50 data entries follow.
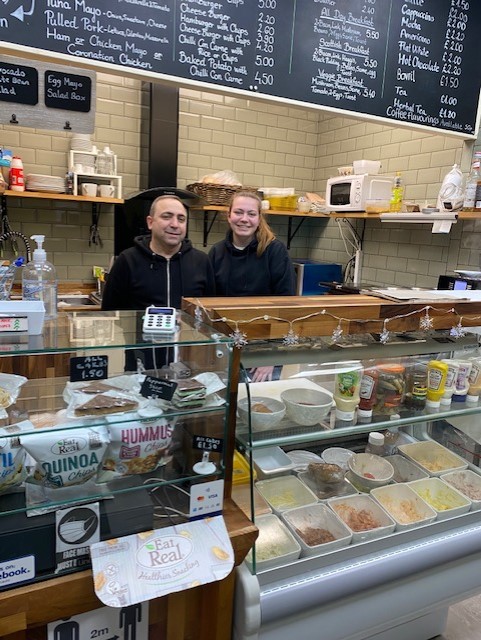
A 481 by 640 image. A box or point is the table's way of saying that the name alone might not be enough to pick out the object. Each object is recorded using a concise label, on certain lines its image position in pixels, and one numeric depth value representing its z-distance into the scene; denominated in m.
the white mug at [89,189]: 3.94
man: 2.39
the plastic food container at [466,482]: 1.74
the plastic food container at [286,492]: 1.60
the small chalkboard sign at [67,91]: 2.14
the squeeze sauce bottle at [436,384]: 1.64
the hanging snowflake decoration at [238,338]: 1.20
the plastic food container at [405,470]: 1.82
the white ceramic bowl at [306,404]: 1.44
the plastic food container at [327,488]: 1.67
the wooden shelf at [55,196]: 3.72
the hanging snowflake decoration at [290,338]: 1.36
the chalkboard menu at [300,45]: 2.25
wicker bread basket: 4.33
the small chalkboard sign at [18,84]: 2.06
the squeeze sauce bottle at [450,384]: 1.67
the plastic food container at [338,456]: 1.79
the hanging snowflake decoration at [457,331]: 1.61
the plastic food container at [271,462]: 1.64
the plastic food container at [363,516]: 1.47
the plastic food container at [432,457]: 1.87
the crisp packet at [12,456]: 1.04
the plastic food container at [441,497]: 1.62
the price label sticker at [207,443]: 1.22
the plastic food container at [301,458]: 1.74
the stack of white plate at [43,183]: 3.84
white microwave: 3.93
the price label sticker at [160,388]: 1.15
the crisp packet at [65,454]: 1.05
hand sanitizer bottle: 1.27
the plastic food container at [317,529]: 1.39
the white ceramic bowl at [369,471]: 1.71
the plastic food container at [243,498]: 1.30
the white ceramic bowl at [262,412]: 1.34
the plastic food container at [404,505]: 1.55
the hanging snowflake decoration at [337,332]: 1.42
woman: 2.70
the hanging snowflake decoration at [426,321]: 1.53
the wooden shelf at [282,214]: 4.34
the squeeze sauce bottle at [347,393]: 1.51
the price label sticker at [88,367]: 1.06
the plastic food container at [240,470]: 1.37
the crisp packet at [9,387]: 1.13
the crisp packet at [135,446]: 1.13
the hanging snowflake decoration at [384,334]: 1.49
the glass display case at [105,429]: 1.05
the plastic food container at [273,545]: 1.31
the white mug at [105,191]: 4.00
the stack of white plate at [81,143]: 4.11
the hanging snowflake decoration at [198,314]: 1.37
